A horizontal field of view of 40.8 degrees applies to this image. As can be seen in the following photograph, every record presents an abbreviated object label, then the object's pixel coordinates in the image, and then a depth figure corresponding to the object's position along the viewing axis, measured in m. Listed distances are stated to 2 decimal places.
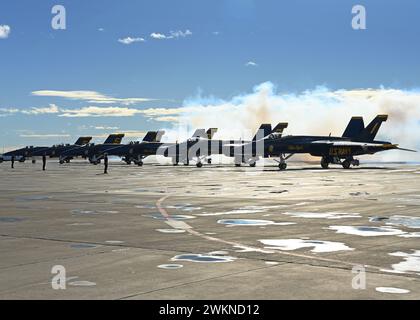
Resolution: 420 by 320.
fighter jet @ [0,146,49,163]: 127.94
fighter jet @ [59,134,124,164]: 97.09
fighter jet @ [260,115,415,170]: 67.56
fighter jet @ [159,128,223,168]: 82.19
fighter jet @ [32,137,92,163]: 112.47
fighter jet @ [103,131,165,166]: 87.25
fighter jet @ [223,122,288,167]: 68.56
